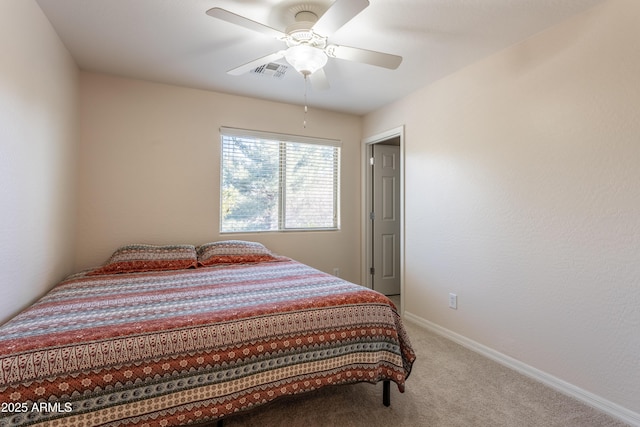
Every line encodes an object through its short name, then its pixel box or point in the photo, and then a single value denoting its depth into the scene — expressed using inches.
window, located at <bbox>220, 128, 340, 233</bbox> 132.7
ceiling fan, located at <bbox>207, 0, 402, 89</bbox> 64.9
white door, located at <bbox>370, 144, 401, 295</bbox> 162.6
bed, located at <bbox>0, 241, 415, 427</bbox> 44.6
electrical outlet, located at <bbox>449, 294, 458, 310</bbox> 109.0
